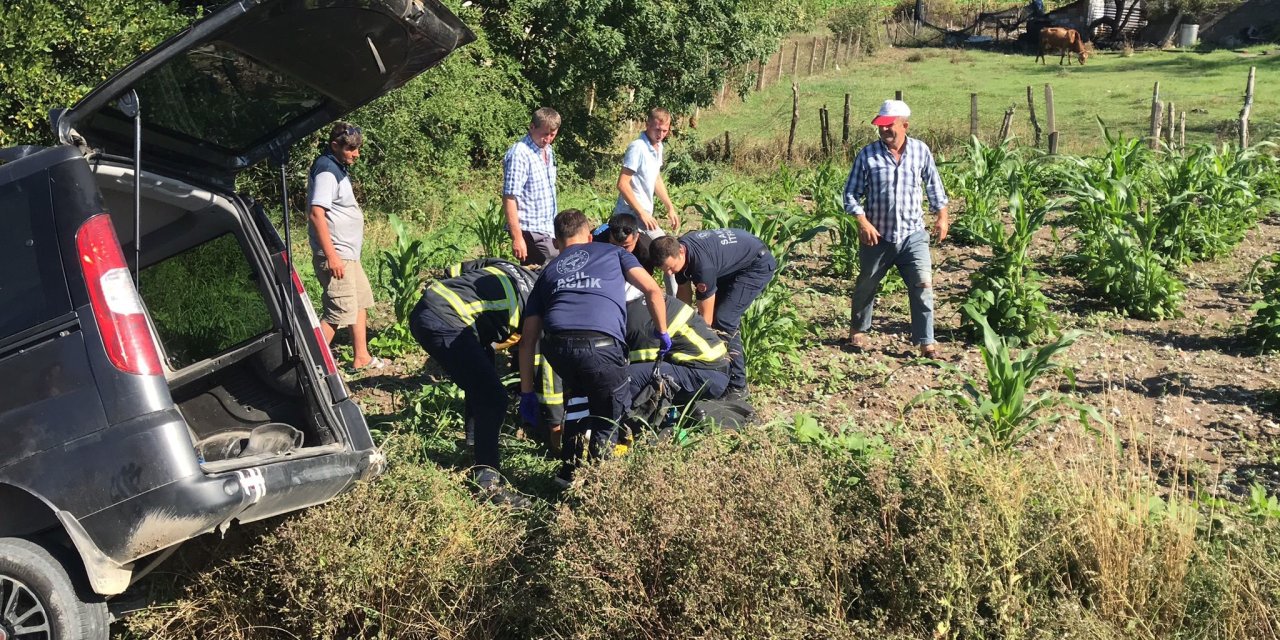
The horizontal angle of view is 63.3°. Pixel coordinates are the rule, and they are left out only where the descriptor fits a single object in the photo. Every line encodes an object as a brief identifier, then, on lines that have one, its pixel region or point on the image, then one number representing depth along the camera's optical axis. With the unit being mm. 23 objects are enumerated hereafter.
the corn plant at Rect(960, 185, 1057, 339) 7469
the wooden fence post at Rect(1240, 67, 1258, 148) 13839
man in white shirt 7316
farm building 37562
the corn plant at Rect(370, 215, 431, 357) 7582
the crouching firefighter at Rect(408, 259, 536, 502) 5105
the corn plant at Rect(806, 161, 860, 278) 9223
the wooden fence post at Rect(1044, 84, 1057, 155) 15470
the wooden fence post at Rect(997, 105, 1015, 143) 16078
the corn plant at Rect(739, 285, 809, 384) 6621
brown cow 34469
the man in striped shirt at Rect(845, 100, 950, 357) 7129
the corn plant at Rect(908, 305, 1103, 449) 4824
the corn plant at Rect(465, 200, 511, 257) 9234
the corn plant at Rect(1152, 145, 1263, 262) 9148
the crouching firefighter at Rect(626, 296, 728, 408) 5199
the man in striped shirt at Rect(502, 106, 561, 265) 7035
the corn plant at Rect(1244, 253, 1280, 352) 7031
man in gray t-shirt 6672
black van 3434
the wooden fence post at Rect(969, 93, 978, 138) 16781
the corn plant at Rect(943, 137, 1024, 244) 10016
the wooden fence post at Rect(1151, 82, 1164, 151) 14776
